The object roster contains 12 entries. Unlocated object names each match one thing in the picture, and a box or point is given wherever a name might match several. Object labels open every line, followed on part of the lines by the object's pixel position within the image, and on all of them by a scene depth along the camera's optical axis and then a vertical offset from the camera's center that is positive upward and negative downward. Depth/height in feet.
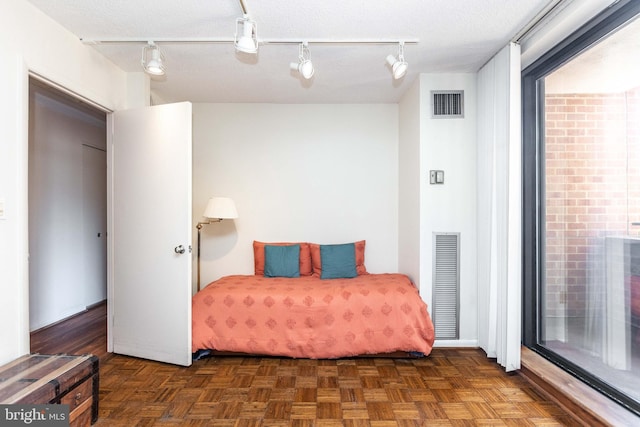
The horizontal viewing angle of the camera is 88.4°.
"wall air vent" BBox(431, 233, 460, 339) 10.17 -2.27
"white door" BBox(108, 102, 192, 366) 8.84 -0.57
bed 9.23 -3.15
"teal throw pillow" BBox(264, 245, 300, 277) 11.83 -1.76
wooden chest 5.24 -2.86
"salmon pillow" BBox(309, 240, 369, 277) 12.18 -1.73
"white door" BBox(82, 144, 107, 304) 14.03 -0.45
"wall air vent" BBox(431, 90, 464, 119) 10.16 +3.34
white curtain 8.24 +0.09
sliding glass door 6.44 +0.15
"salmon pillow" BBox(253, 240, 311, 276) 12.21 -1.71
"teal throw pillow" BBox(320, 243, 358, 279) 11.64 -1.75
